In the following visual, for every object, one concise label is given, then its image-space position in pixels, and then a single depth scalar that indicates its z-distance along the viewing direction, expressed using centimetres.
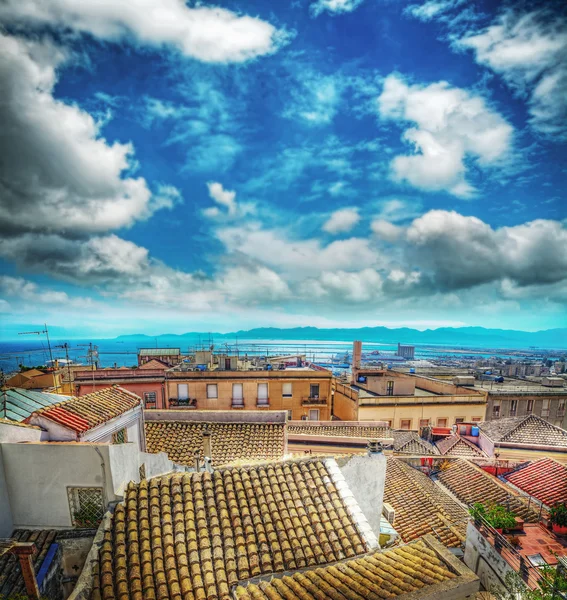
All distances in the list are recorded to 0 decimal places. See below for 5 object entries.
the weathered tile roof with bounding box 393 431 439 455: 1961
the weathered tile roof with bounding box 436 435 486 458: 1961
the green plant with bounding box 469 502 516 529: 911
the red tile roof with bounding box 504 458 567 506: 1329
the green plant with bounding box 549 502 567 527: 988
